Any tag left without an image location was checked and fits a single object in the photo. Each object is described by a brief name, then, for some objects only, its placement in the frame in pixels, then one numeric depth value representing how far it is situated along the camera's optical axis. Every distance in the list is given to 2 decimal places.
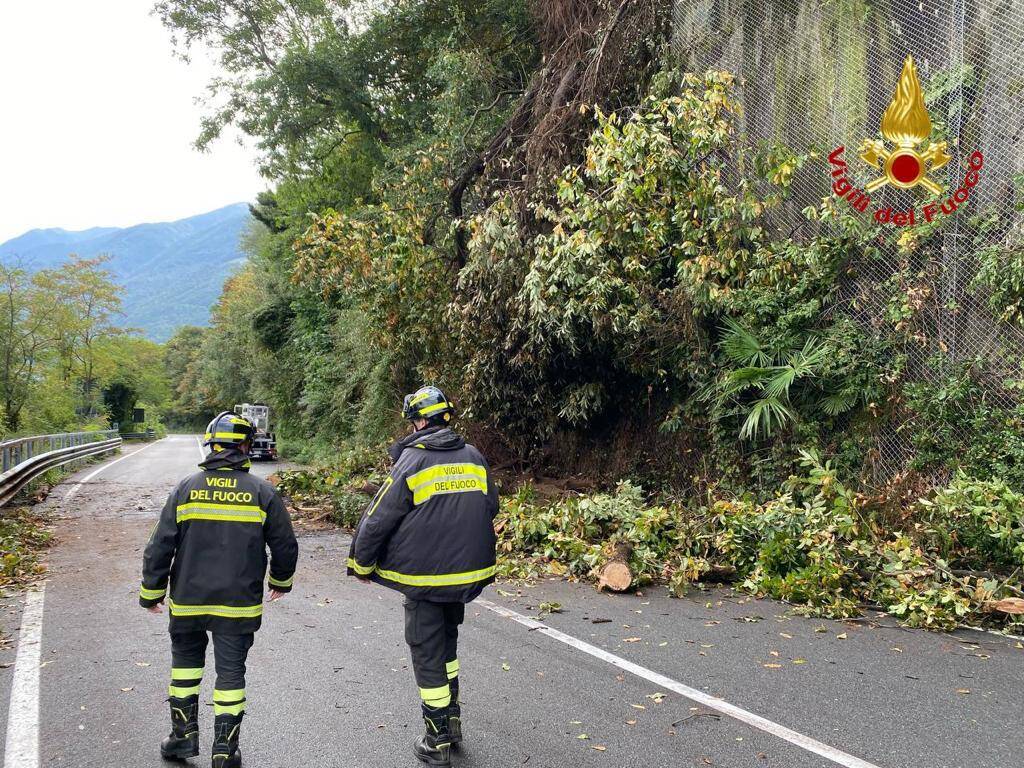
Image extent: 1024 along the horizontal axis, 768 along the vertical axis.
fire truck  26.62
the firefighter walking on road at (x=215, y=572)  3.84
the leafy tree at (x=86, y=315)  45.19
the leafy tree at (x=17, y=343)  35.81
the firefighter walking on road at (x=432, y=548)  3.91
